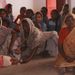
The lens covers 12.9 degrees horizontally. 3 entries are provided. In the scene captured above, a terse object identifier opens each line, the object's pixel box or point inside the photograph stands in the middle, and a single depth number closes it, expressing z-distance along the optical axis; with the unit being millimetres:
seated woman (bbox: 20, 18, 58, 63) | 6836
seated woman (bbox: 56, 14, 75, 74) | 5180
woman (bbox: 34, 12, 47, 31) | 8523
